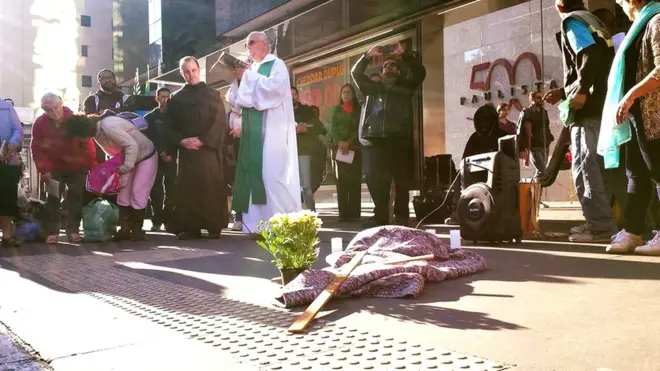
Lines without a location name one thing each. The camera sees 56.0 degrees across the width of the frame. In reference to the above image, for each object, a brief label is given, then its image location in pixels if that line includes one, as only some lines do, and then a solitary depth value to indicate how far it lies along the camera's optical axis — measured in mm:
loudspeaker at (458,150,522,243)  5484
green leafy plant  3553
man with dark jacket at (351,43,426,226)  7227
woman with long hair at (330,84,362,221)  9078
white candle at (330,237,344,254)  4164
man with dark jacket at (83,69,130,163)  9047
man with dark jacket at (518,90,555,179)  8172
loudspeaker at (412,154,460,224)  8430
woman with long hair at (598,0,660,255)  4258
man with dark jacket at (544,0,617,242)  5316
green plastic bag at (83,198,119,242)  7102
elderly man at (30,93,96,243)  7031
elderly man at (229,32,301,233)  6742
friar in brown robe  7320
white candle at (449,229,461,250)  4398
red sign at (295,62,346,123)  11898
